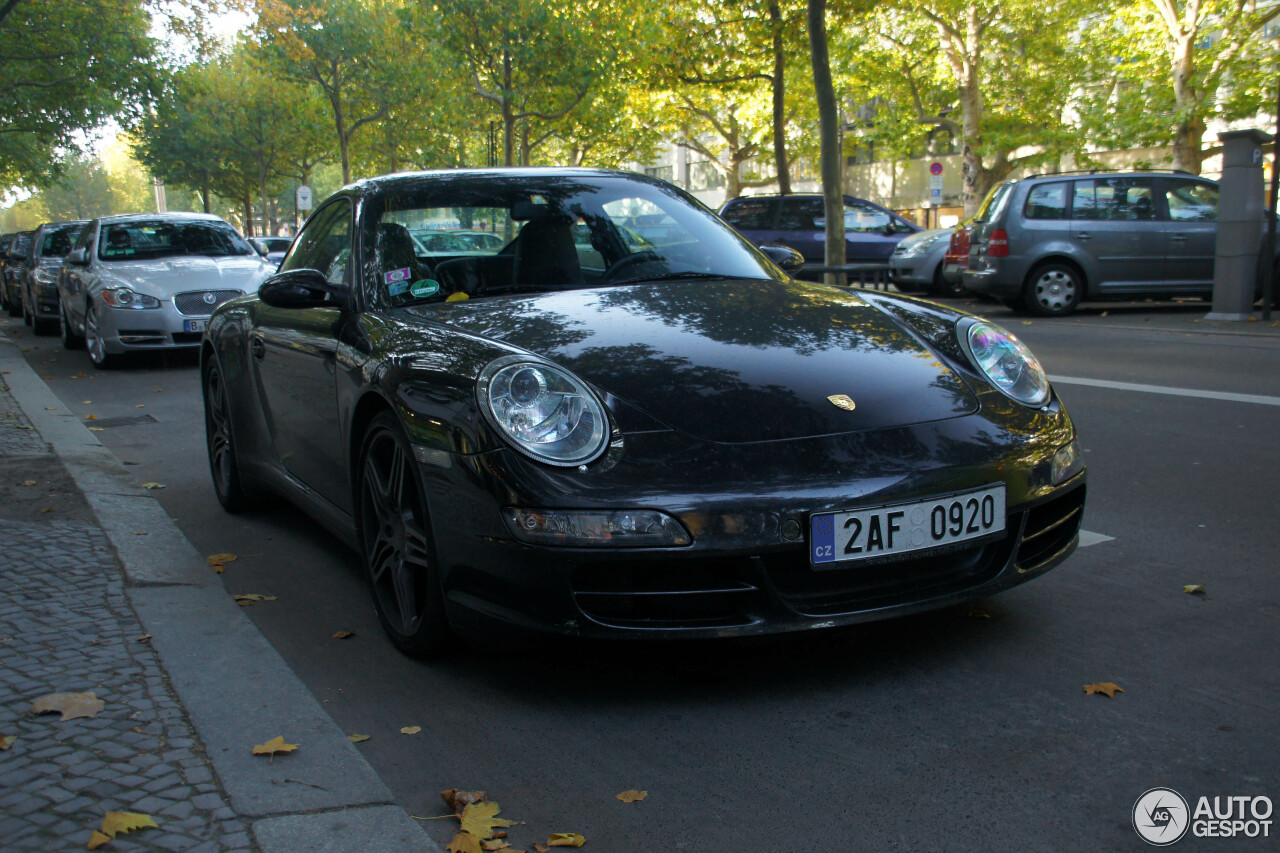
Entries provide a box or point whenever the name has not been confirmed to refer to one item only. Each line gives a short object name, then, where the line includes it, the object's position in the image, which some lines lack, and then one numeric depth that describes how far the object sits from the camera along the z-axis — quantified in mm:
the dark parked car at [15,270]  21891
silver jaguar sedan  12359
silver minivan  15102
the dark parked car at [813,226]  21719
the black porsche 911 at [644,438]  2900
